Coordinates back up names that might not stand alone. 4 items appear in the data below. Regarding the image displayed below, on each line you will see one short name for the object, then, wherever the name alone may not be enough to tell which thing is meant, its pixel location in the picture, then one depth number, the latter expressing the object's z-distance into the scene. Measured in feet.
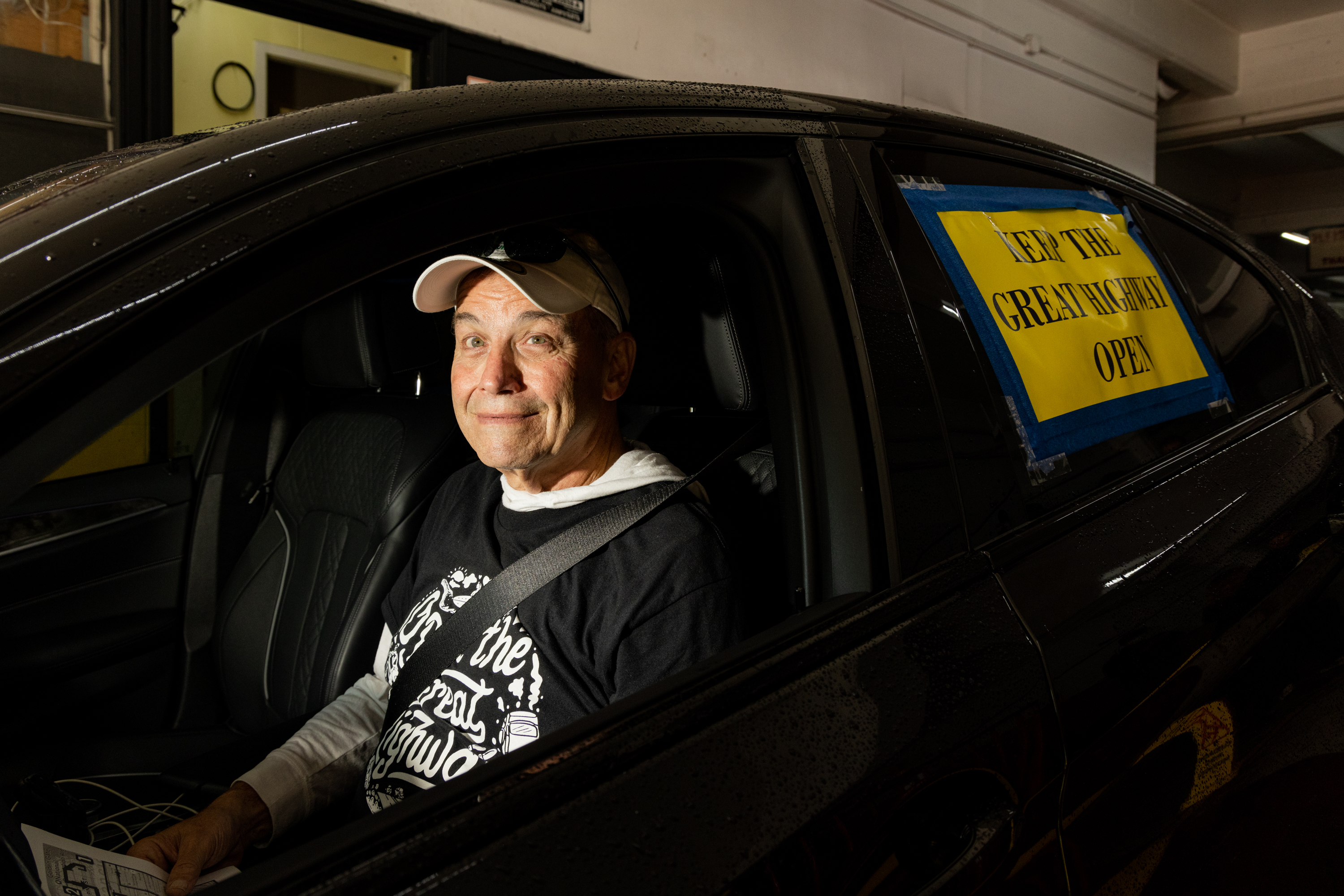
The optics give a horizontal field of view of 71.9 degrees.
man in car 3.59
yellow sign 3.56
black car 1.90
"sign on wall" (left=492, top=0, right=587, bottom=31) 12.64
